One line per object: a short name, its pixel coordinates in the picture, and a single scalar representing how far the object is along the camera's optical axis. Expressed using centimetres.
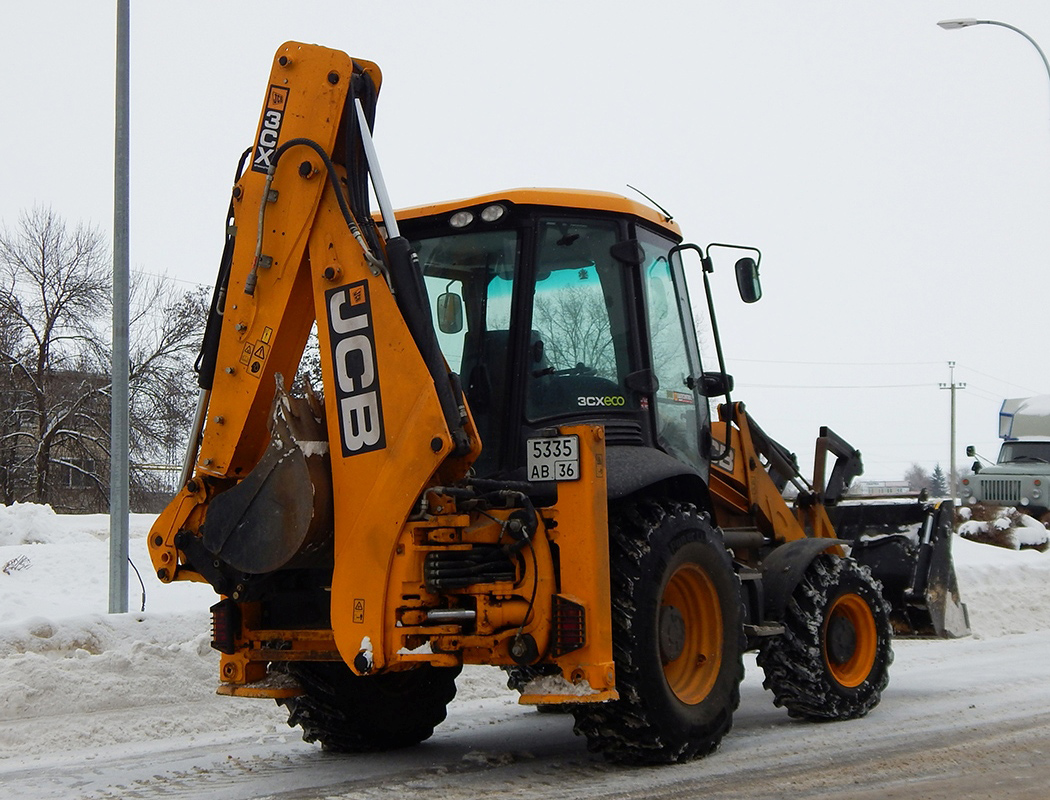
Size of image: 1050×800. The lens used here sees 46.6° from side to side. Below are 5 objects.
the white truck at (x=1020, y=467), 2589
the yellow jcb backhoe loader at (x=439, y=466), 553
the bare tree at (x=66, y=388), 3006
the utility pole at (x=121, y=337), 1041
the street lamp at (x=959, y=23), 1571
